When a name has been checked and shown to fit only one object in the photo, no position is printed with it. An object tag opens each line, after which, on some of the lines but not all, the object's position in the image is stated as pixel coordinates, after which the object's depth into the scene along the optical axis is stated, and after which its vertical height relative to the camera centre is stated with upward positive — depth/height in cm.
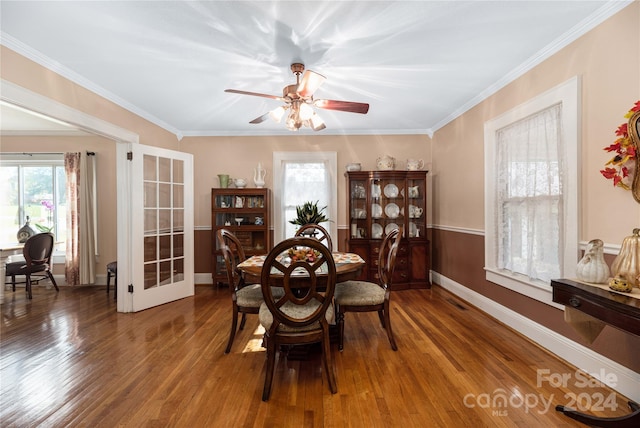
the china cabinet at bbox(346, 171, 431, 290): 459 -14
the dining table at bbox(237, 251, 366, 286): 225 -46
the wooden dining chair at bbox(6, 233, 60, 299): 418 -66
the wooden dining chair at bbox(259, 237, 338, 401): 190 -69
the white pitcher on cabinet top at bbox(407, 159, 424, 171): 471 +70
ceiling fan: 244 +89
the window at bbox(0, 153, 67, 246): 505 +27
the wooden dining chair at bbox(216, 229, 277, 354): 249 -72
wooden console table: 142 -52
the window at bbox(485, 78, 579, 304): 234 +14
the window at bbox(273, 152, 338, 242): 495 +41
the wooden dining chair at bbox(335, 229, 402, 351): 252 -76
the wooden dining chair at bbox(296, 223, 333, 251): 336 -24
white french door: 362 -20
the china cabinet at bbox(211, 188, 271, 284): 464 -13
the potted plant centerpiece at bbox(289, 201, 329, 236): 448 -9
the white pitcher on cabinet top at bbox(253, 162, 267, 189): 476 +56
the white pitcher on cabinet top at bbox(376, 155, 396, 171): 470 +73
